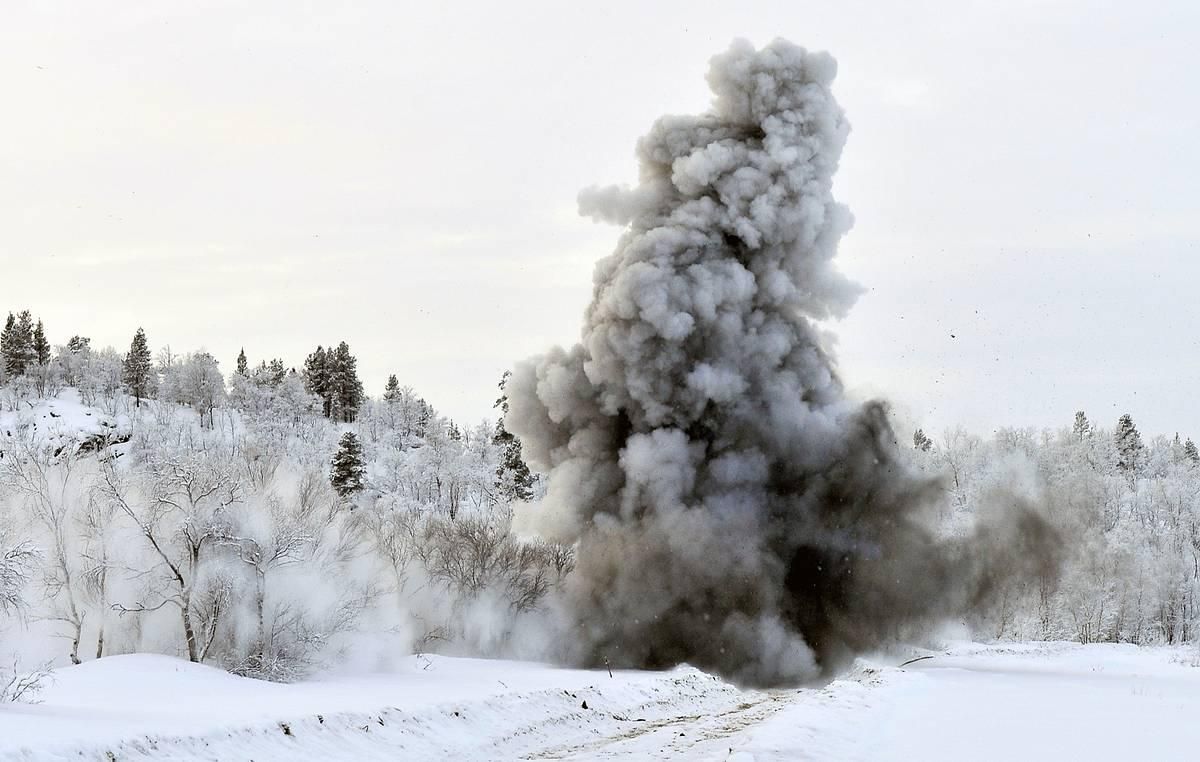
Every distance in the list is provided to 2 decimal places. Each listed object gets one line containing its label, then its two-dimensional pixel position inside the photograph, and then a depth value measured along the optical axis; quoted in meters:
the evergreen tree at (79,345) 156.62
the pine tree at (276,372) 148.00
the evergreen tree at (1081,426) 139.62
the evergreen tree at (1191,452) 150.20
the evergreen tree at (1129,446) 132.50
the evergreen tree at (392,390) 161.50
